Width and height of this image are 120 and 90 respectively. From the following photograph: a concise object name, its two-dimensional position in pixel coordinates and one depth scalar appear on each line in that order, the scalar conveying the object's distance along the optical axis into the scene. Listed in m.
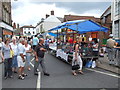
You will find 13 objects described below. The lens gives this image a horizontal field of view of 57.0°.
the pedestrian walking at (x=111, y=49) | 6.61
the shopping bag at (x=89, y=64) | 6.46
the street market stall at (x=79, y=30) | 6.66
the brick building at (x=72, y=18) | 31.81
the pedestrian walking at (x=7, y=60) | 4.68
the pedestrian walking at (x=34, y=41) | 8.88
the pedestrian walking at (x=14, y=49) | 4.93
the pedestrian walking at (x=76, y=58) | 5.19
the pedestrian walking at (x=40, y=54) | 5.19
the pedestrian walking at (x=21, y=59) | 4.78
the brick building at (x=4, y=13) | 17.05
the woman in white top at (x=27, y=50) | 5.83
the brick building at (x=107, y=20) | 24.34
